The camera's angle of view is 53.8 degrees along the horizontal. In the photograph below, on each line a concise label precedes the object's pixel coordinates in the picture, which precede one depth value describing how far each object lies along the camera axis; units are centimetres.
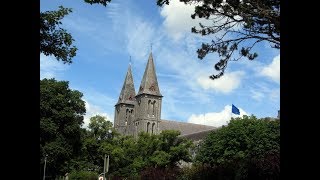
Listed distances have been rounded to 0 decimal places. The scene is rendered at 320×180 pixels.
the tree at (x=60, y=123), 3832
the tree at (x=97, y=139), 4726
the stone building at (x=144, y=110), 9618
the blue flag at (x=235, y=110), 4951
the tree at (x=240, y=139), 4052
